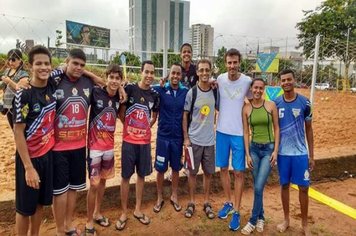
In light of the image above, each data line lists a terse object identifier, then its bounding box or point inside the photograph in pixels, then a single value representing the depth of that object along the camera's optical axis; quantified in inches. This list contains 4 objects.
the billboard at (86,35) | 1051.3
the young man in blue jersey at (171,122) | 149.7
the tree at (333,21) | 944.3
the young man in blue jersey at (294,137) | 133.8
